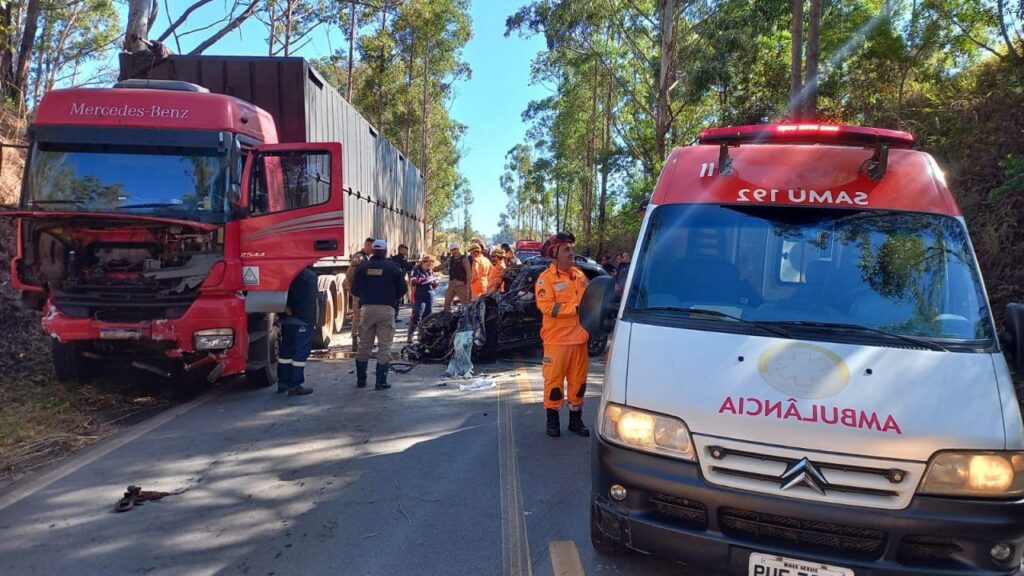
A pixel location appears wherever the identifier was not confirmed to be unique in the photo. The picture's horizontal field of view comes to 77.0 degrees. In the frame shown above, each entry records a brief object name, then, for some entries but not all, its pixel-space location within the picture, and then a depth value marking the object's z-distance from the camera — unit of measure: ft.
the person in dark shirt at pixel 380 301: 25.52
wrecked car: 31.91
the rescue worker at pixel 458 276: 40.50
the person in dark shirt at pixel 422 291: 39.04
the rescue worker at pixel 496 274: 37.19
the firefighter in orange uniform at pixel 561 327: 18.43
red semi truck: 20.81
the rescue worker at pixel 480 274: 40.78
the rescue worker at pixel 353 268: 34.40
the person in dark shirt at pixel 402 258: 39.37
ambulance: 8.29
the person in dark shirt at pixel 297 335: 24.23
